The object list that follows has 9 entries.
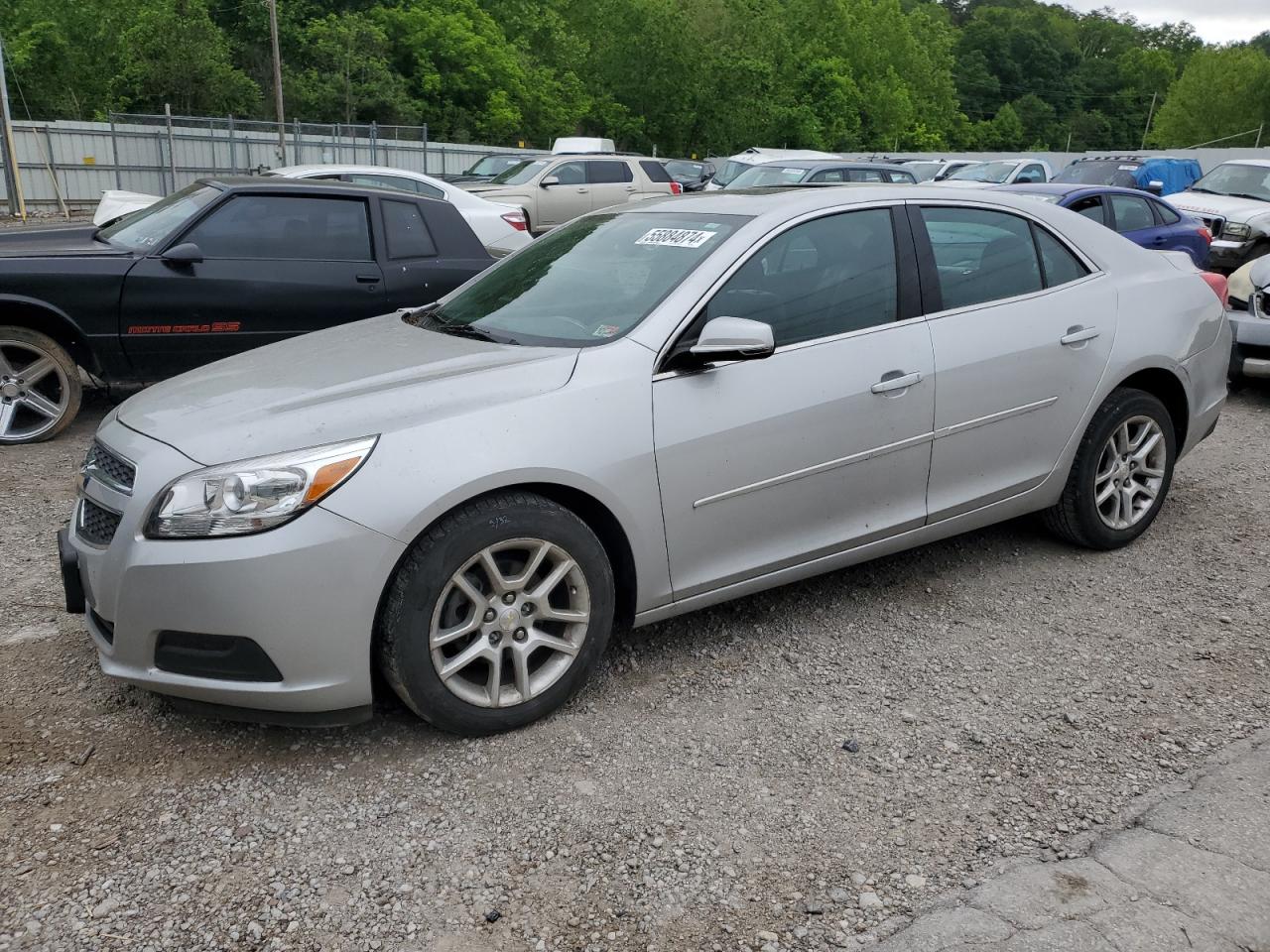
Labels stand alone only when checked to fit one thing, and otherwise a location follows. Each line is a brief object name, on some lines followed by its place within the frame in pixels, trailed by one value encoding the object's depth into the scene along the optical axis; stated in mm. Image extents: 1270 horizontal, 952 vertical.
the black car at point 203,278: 6551
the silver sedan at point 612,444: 3143
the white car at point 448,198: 11359
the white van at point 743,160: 22258
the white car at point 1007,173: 21438
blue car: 11436
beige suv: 18562
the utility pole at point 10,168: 20609
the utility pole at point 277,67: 36953
